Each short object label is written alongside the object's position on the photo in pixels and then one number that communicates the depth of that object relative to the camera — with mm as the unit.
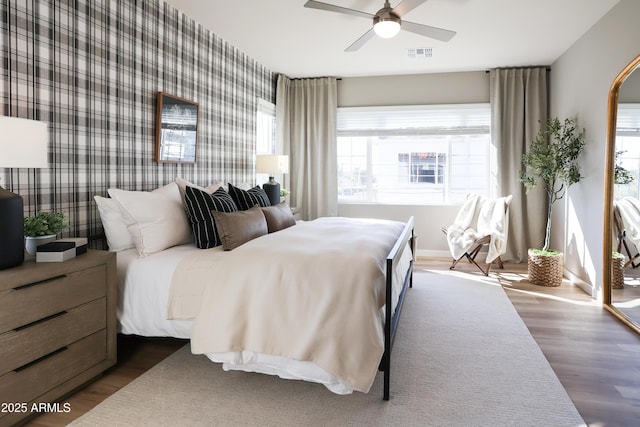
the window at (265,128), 5430
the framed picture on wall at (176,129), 3469
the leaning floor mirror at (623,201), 3256
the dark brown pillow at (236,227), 2750
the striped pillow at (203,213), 2850
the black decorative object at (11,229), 1818
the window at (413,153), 5801
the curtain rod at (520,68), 5366
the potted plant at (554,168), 4336
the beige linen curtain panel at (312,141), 6031
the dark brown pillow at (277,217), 3348
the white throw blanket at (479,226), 4871
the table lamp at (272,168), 4785
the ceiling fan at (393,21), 2887
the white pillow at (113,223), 2717
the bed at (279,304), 1987
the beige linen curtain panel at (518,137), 5387
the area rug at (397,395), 1958
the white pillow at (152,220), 2664
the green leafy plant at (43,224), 2168
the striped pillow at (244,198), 3492
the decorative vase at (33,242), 2152
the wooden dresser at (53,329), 1757
